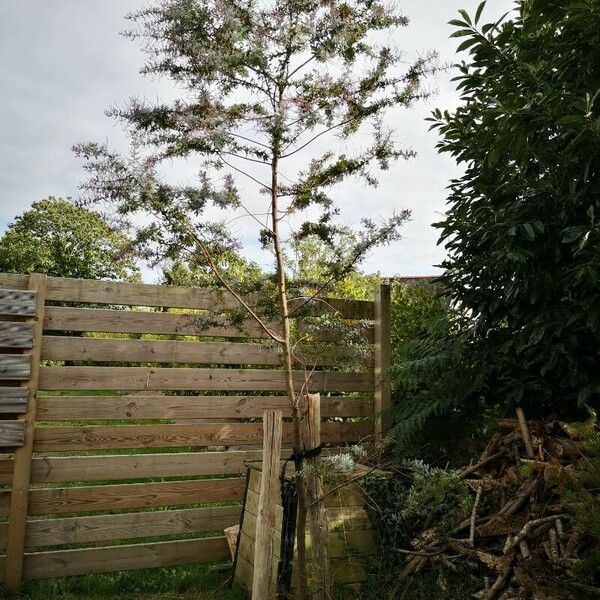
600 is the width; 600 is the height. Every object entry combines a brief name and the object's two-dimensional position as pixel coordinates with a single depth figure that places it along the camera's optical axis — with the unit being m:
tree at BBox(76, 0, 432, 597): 3.52
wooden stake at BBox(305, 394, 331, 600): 3.36
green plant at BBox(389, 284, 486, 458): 4.45
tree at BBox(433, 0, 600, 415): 3.10
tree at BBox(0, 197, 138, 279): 23.31
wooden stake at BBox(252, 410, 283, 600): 3.21
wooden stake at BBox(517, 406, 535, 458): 3.80
